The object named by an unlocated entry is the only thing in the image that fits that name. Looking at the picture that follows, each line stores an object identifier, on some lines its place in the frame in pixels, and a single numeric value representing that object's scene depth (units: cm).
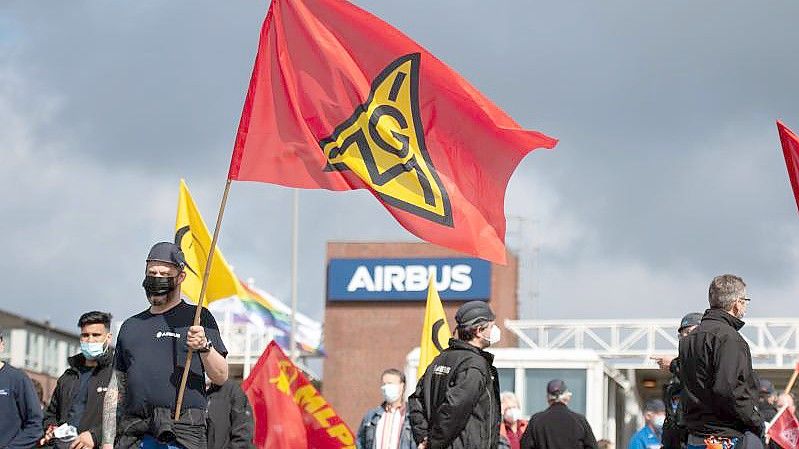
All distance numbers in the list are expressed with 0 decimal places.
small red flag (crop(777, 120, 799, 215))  1277
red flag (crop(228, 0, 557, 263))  1180
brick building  6247
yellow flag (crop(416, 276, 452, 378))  1983
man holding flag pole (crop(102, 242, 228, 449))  990
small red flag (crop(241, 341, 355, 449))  1828
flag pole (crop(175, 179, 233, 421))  974
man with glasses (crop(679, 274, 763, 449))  1072
